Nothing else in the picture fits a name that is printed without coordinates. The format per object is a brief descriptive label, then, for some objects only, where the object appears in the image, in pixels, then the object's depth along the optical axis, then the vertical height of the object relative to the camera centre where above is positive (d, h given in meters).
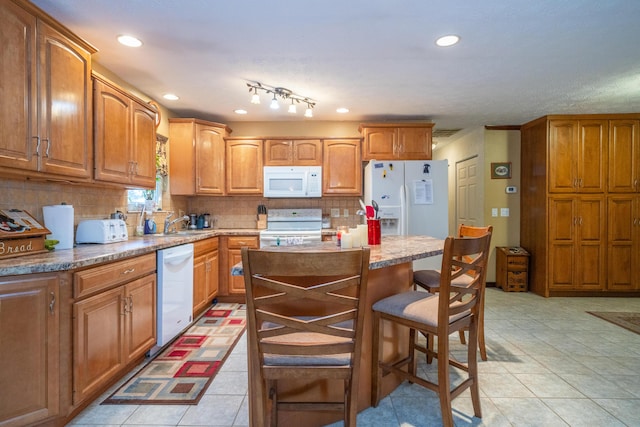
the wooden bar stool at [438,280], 2.29 -0.51
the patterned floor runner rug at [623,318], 3.07 -1.10
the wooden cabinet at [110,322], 1.70 -0.68
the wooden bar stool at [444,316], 1.48 -0.52
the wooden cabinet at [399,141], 4.10 +0.93
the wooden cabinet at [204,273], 3.19 -0.66
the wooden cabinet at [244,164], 4.20 +0.65
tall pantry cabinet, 3.98 +0.12
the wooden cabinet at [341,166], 4.20 +0.62
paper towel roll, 2.13 -0.07
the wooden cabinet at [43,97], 1.64 +0.68
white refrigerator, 3.88 +0.23
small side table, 4.36 -0.81
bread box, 1.69 -0.12
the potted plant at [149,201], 3.48 +0.13
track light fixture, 3.18 +1.28
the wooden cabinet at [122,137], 2.31 +0.62
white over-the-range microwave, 4.13 +0.41
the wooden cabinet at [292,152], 4.21 +0.81
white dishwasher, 2.52 -0.67
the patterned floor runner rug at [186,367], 1.94 -1.13
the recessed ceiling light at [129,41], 2.28 +1.27
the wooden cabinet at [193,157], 3.94 +0.71
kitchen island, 1.39 -0.70
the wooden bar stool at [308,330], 1.05 -0.42
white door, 4.79 +0.31
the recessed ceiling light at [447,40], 2.26 +1.25
